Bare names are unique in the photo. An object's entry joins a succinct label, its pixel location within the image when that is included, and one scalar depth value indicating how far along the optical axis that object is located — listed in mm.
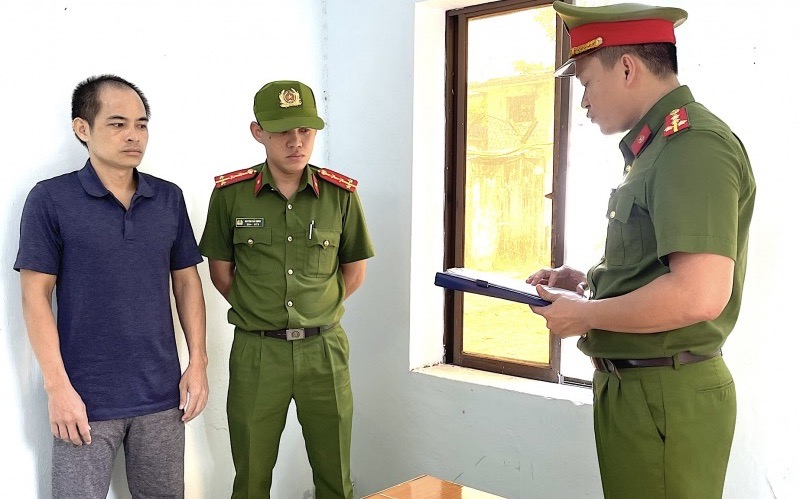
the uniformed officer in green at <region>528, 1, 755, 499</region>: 1272
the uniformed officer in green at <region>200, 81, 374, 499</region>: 2186
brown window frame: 2504
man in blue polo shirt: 1818
